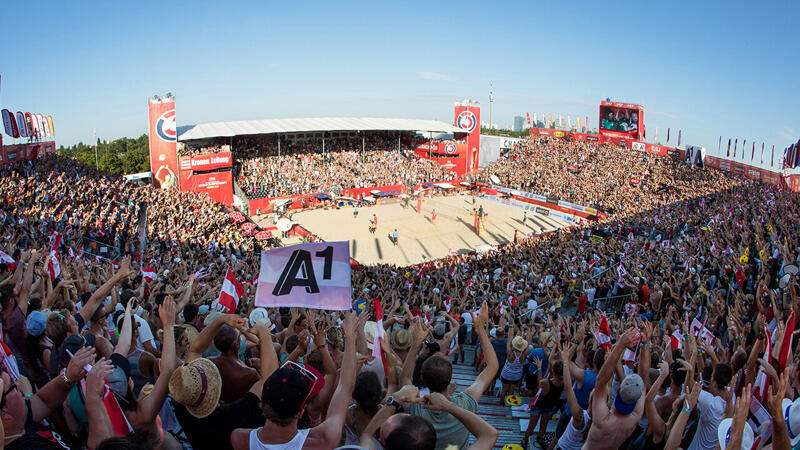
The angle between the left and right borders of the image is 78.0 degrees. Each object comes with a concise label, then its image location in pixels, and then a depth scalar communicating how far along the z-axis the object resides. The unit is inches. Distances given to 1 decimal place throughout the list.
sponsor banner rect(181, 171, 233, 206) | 1413.6
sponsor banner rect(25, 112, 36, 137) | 1325.0
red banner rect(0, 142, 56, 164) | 968.3
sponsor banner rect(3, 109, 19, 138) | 1222.9
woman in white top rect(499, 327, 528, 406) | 287.6
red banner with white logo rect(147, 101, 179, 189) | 1344.7
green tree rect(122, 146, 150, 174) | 2896.2
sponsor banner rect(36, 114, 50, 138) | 1435.7
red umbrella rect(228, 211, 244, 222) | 1120.8
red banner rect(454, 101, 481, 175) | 2121.1
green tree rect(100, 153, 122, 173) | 2810.0
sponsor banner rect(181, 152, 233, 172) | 1401.1
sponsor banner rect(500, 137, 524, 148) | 2502.5
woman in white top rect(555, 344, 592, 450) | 168.7
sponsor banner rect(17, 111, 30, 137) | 1274.6
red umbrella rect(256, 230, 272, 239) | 999.0
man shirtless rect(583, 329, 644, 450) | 145.1
